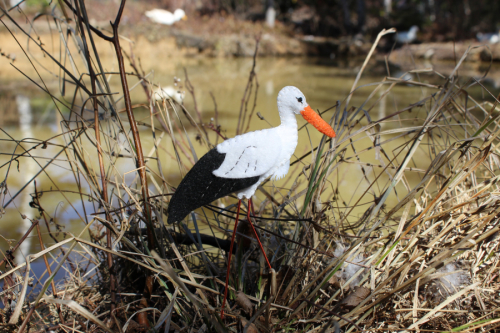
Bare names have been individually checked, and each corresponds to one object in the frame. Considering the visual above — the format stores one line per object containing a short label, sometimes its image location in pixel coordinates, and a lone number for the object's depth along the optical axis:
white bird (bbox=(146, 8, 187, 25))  5.51
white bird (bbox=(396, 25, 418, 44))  9.93
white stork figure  0.88
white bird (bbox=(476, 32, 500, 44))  8.54
